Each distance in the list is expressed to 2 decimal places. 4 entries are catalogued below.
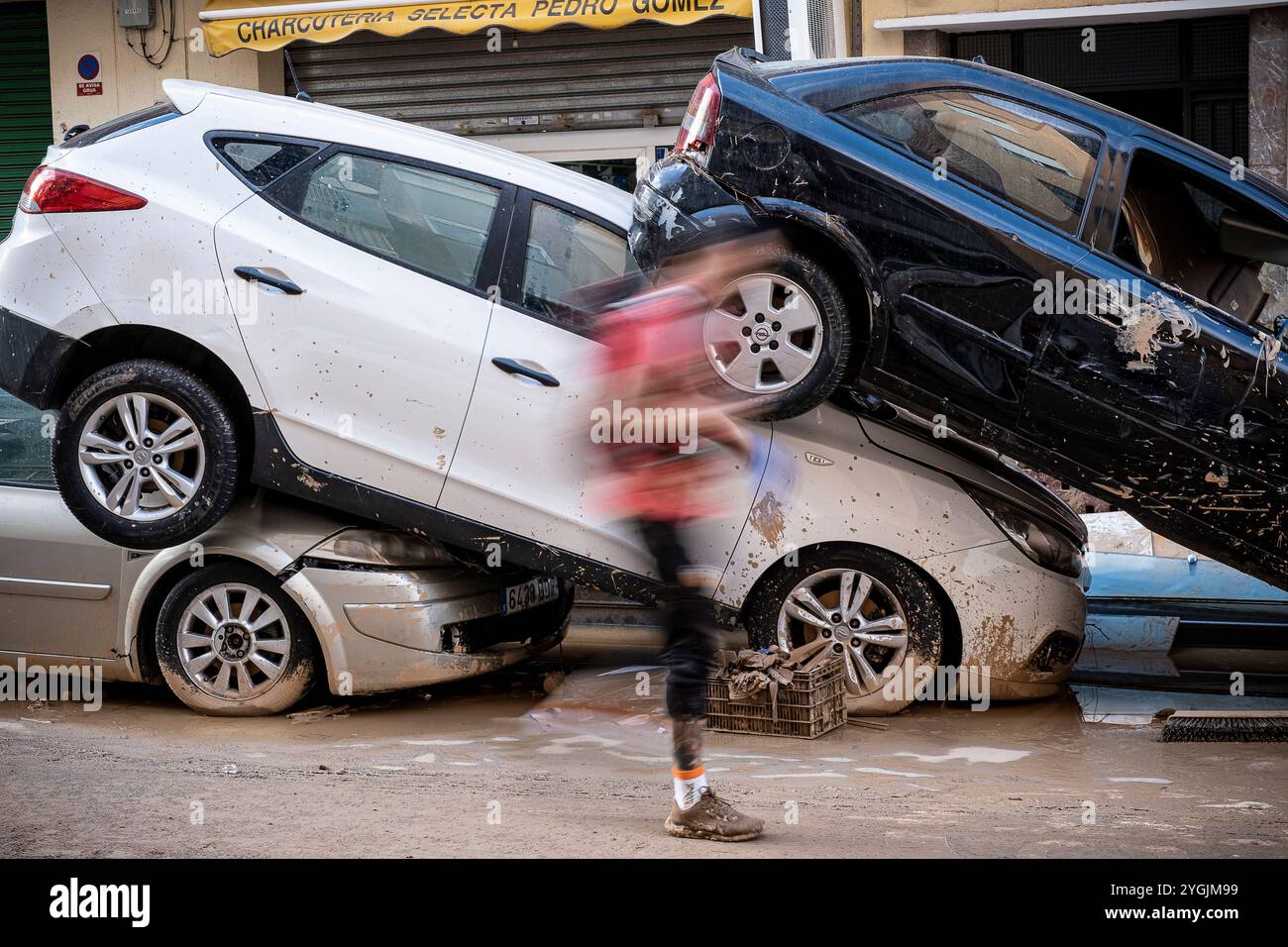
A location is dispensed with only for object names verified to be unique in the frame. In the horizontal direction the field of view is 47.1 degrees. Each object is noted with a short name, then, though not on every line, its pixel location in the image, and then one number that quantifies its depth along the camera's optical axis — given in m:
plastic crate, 6.00
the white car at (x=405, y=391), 6.09
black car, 5.88
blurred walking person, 4.40
